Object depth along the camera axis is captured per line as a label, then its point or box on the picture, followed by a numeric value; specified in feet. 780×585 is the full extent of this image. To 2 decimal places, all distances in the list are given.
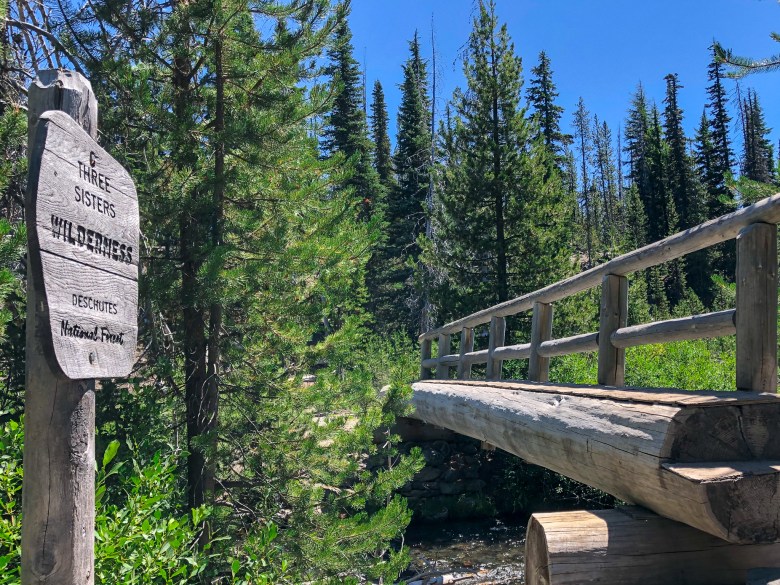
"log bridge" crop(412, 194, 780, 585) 7.71
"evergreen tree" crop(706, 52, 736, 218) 132.26
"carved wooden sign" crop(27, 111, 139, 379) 5.27
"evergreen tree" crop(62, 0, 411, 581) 13.62
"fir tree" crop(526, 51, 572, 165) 123.95
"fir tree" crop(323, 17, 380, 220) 99.40
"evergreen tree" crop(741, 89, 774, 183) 162.06
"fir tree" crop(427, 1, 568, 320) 45.32
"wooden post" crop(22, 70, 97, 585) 5.54
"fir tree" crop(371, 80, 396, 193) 120.57
